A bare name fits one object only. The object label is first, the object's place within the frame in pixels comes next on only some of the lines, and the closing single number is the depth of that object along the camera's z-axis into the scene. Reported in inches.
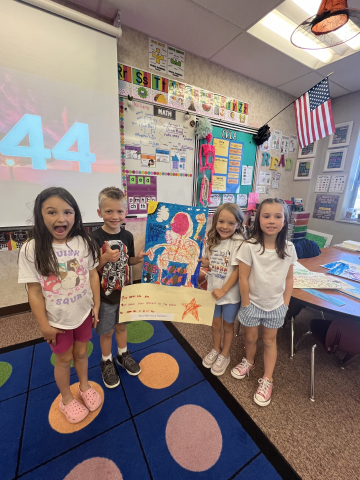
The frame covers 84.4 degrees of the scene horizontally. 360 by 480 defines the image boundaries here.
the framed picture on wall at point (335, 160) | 125.4
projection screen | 59.8
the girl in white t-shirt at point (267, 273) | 42.8
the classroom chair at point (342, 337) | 41.7
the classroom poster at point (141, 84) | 79.7
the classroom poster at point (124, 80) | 76.5
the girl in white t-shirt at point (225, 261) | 46.3
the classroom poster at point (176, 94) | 87.7
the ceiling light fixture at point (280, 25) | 74.4
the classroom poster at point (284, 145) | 131.0
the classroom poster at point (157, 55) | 80.4
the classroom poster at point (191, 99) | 91.5
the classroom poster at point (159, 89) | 83.6
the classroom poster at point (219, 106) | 99.2
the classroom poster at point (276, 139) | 125.7
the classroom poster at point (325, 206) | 131.3
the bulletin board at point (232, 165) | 106.1
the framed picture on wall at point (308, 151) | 132.6
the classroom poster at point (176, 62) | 84.4
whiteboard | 82.8
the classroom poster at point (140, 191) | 87.6
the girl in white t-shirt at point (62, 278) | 33.0
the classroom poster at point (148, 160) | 87.6
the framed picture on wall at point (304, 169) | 136.8
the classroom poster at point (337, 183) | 126.1
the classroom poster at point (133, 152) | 83.6
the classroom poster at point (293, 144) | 134.9
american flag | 80.4
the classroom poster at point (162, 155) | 90.4
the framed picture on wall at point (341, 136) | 122.1
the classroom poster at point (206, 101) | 95.2
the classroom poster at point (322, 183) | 133.5
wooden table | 39.6
